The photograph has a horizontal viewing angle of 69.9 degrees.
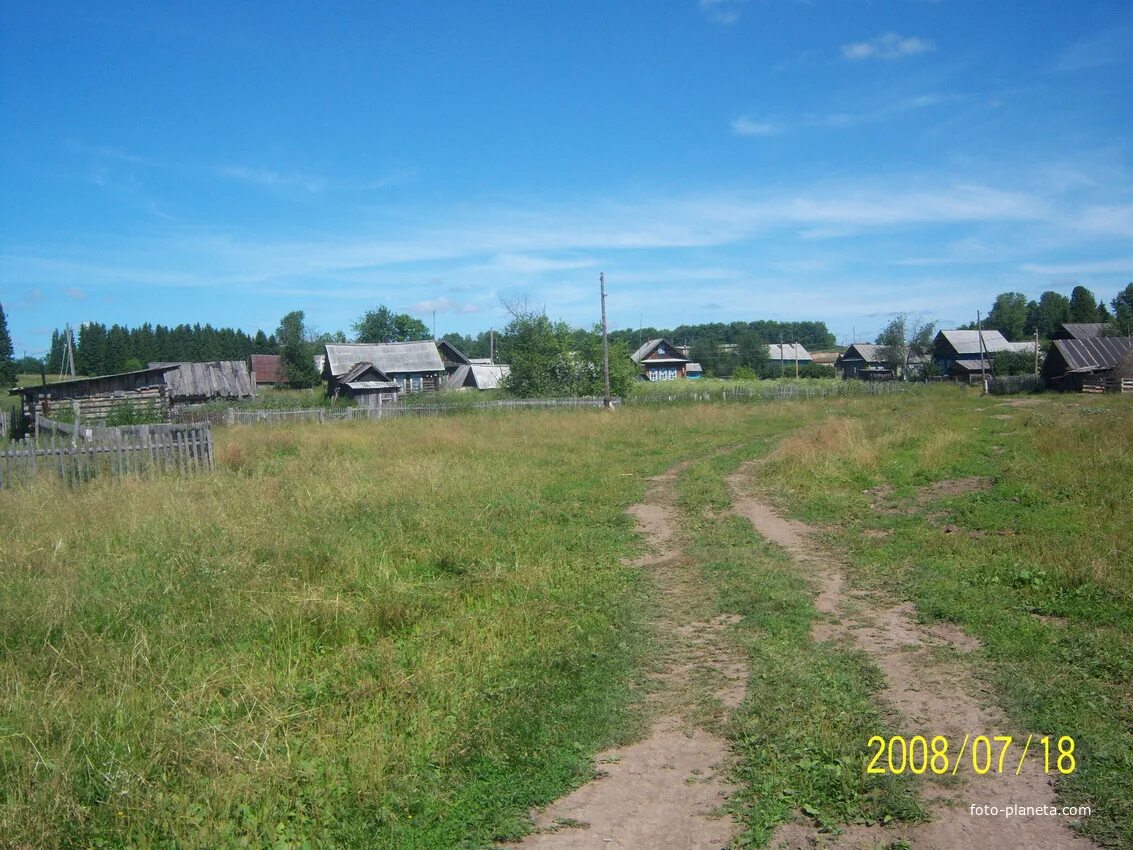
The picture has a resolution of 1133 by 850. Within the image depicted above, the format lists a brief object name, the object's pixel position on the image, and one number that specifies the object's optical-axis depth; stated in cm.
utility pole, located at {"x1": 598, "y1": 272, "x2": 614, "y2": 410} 4091
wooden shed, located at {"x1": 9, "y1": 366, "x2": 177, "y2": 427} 3316
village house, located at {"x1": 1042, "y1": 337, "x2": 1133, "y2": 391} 4641
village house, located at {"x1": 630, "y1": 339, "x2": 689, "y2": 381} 8844
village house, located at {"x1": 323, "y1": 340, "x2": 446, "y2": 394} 5766
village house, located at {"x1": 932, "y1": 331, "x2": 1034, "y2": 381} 7546
